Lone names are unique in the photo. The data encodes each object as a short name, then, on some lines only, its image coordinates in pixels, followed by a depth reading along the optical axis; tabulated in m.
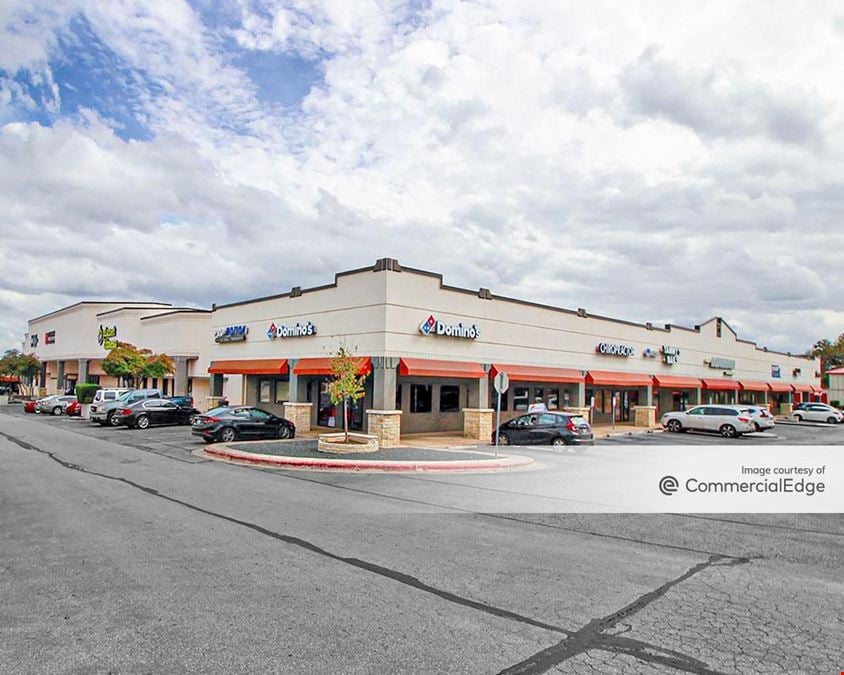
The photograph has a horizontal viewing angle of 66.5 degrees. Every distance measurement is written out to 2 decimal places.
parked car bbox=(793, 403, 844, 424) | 45.62
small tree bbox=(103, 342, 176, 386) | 43.34
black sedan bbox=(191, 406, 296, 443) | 23.42
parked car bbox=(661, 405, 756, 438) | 32.16
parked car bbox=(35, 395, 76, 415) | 41.41
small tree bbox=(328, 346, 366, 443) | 21.58
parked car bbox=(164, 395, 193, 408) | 32.28
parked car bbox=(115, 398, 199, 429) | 29.92
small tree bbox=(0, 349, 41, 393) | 71.25
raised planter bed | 20.02
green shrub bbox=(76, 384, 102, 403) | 40.88
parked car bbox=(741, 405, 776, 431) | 32.56
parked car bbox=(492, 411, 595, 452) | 23.28
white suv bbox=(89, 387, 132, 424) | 32.03
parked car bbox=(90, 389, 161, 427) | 30.36
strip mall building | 25.09
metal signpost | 19.39
